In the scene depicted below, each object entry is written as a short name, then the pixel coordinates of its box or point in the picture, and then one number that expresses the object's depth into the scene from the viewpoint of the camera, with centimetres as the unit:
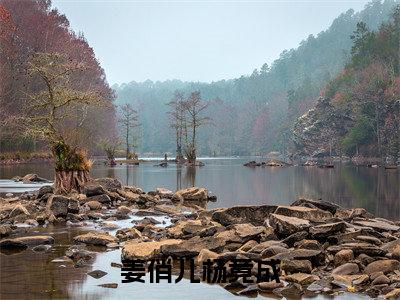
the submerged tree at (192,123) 8100
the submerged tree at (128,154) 9640
